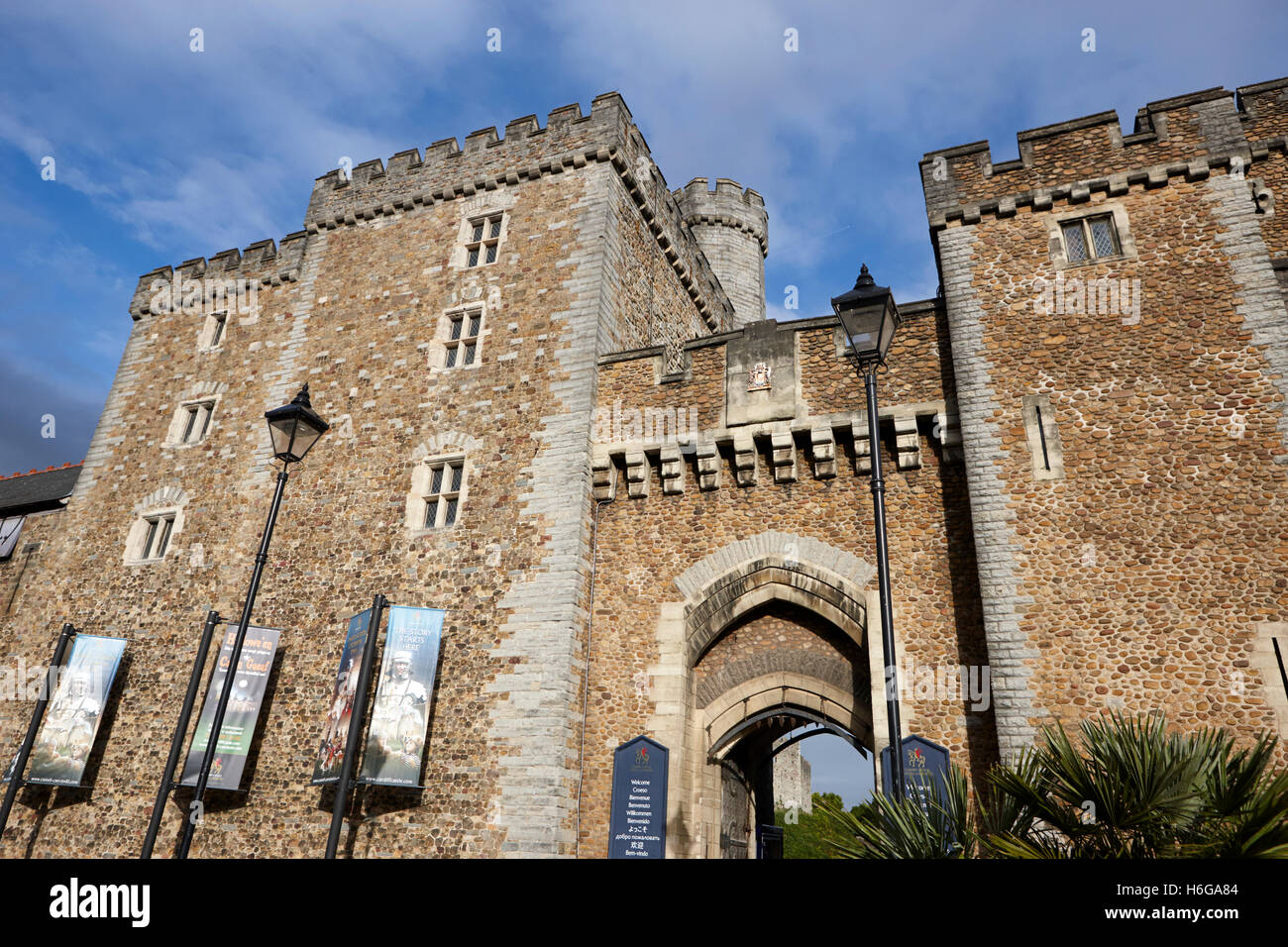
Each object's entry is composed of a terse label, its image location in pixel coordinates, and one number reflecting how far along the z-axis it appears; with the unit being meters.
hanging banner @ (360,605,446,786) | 11.71
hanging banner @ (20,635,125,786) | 14.27
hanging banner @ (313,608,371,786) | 11.98
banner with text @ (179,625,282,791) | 12.84
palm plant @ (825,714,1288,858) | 5.25
